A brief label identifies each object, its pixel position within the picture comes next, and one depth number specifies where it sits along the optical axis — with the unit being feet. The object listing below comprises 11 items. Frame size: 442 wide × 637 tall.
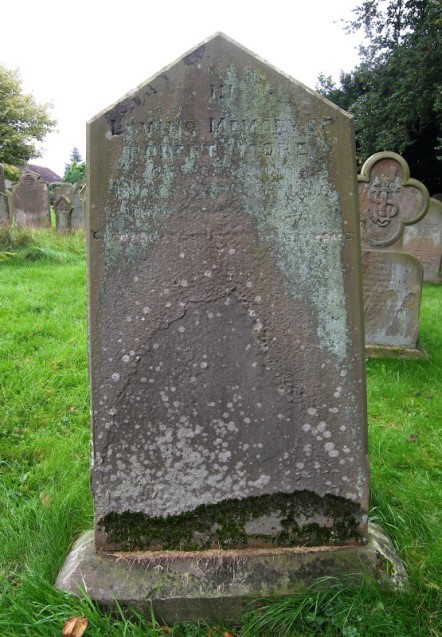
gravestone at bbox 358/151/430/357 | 17.93
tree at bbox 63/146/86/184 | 124.41
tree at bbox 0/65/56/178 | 99.71
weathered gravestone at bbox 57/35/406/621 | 6.41
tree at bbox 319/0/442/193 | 46.16
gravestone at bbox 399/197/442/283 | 34.42
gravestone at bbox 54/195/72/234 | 45.21
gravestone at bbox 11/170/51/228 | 52.29
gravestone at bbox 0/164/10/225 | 43.19
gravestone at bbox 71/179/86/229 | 47.50
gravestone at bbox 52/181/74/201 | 64.37
